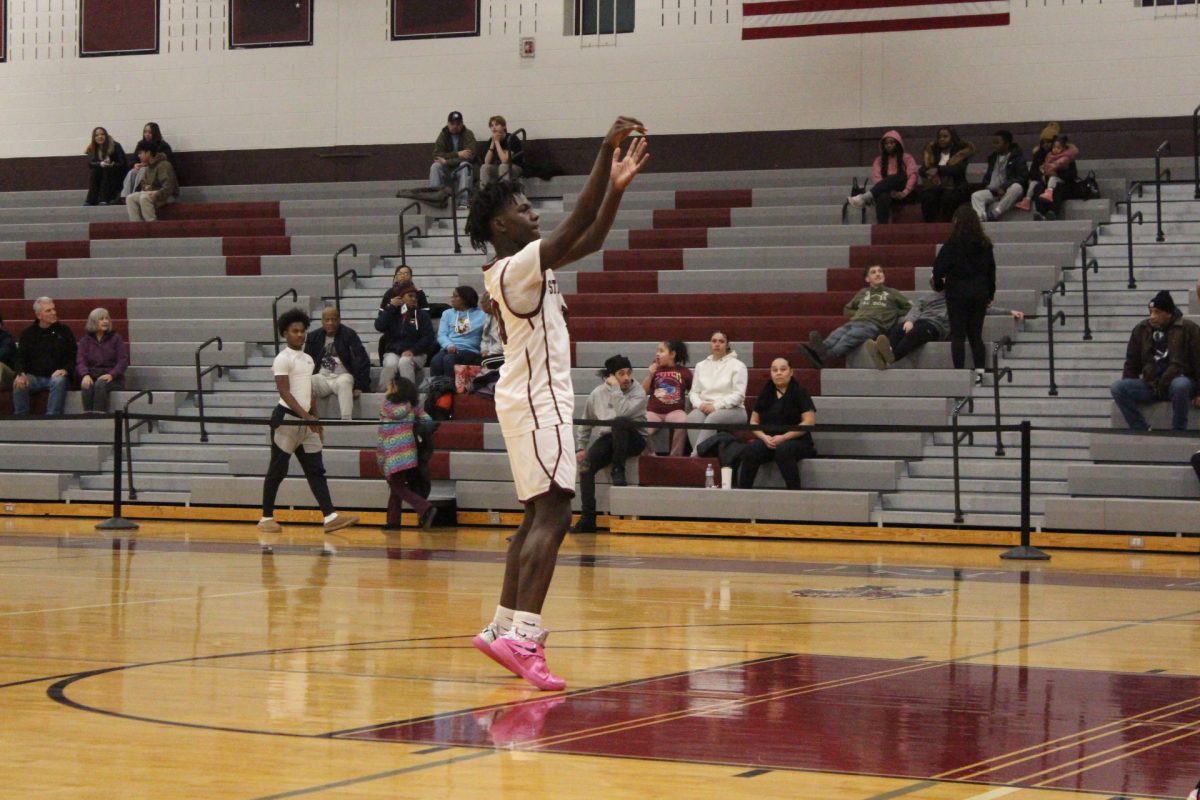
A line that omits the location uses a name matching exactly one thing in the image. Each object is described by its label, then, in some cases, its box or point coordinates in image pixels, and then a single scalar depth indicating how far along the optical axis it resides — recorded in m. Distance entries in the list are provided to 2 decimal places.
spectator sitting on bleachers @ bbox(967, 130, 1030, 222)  18.48
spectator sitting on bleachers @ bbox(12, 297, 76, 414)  18.42
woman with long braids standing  15.64
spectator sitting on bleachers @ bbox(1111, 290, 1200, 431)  14.35
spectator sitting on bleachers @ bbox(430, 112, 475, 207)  21.58
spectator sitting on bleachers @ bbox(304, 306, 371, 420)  17.27
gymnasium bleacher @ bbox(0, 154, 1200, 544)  14.79
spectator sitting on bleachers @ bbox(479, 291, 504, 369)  16.64
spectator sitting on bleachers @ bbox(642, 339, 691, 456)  15.79
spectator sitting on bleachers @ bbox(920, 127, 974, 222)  18.69
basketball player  6.46
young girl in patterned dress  15.18
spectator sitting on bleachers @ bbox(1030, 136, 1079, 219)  18.36
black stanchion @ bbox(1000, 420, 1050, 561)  12.69
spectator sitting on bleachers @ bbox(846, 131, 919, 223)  18.84
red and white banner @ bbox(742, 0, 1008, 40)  18.91
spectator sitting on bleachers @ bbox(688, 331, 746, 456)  15.37
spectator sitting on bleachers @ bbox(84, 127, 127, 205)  23.72
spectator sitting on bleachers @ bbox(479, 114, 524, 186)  21.19
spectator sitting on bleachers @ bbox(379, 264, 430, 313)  17.87
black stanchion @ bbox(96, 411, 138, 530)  15.07
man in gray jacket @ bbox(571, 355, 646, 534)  15.09
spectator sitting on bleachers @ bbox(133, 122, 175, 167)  23.39
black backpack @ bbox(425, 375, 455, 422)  16.58
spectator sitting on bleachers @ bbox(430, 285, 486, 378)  16.83
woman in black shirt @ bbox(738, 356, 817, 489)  14.76
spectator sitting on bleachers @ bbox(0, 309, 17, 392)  18.53
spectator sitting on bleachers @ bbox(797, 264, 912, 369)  16.27
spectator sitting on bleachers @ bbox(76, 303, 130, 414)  18.34
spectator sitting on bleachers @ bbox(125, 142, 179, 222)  22.91
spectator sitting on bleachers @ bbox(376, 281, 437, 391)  17.45
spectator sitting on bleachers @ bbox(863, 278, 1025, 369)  15.98
